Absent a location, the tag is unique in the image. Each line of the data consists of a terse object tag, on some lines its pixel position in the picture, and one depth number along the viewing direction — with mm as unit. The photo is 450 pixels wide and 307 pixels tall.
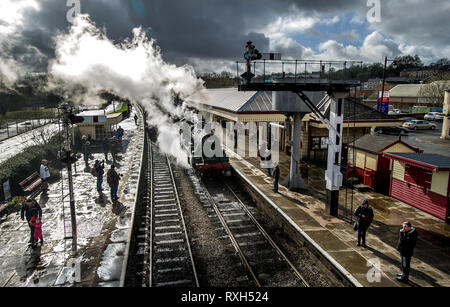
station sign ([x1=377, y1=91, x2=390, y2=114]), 28450
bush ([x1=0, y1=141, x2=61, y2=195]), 13797
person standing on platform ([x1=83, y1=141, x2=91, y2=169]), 19834
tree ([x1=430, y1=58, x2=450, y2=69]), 85394
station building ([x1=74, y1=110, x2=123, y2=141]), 26359
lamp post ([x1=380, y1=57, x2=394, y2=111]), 27438
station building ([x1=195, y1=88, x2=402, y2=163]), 19125
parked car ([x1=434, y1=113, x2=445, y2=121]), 46906
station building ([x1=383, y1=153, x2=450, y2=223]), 11031
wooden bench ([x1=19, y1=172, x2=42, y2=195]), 14164
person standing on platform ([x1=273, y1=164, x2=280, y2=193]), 14352
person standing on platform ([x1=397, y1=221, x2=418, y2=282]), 7352
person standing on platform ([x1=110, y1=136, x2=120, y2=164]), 22172
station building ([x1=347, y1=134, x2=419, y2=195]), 14516
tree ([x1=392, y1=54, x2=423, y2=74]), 103588
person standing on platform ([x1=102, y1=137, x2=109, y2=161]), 20750
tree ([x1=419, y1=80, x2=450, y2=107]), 46750
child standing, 9391
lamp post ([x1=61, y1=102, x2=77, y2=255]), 9523
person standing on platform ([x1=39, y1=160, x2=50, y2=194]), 14633
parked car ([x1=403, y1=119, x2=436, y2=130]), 39500
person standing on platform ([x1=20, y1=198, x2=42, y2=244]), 9424
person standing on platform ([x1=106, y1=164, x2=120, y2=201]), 13164
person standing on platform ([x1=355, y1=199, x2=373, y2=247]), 9055
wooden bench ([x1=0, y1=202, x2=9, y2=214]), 12016
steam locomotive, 17391
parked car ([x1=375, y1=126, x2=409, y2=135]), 35000
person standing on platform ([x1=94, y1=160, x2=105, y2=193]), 14238
